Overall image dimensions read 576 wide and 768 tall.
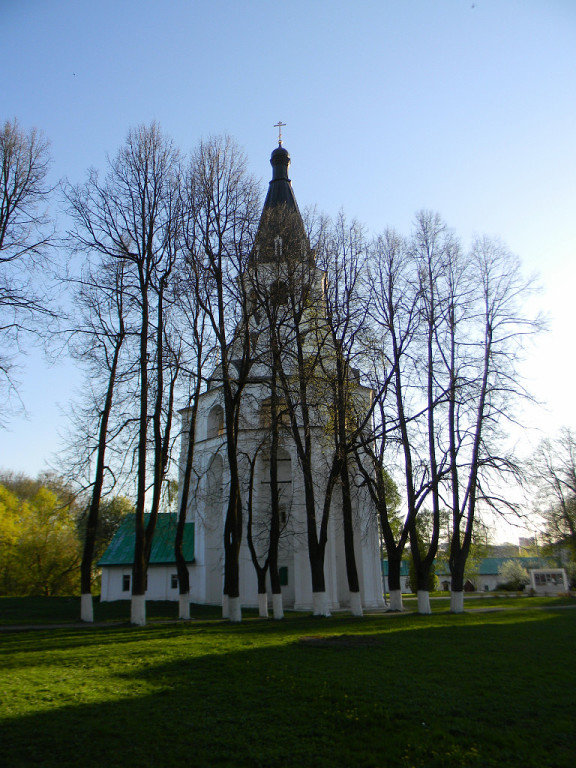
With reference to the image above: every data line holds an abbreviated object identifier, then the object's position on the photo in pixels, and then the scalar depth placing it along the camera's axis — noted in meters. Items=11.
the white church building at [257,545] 27.92
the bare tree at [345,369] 18.25
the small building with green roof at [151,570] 32.34
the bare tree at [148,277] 17.42
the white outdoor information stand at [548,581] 37.12
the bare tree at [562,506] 39.97
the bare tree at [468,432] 20.59
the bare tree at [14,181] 14.70
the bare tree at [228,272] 18.16
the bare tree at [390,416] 20.09
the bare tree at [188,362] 18.72
